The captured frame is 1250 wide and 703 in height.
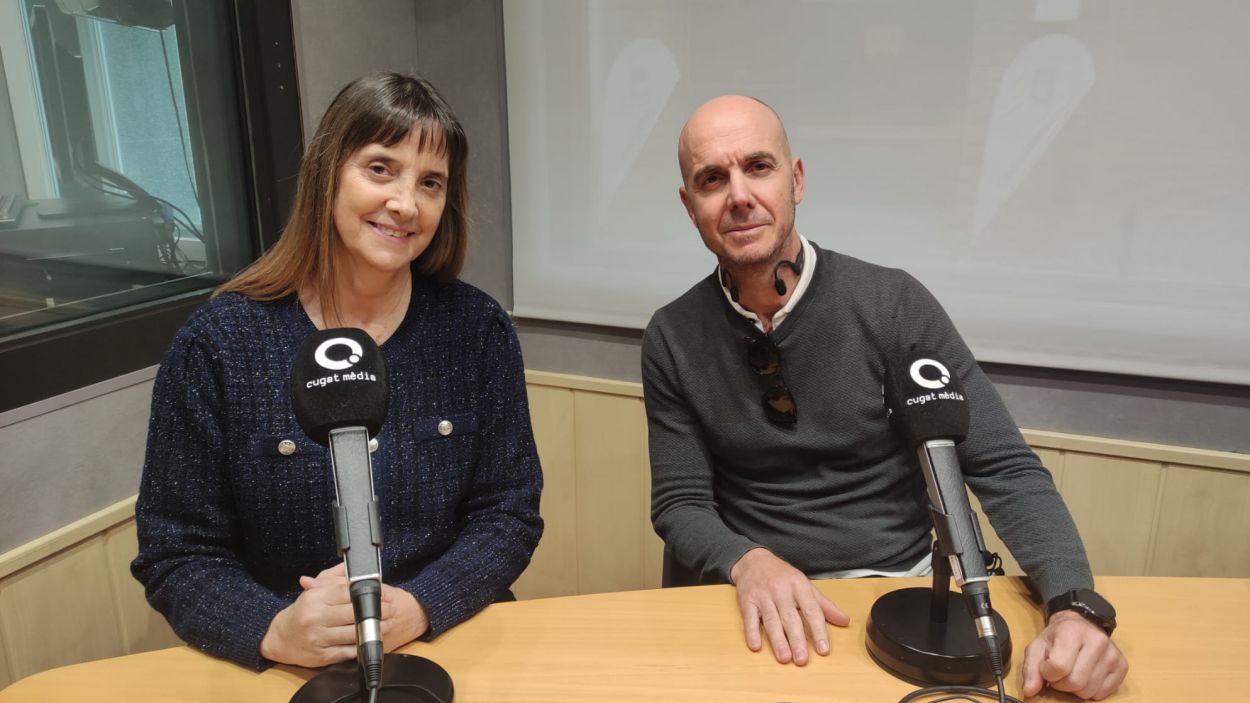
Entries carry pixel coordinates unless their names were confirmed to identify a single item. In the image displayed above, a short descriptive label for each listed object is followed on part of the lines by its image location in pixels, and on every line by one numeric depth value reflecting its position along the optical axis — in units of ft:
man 4.72
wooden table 3.16
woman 3.82
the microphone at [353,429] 2.39
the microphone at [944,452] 2.70
